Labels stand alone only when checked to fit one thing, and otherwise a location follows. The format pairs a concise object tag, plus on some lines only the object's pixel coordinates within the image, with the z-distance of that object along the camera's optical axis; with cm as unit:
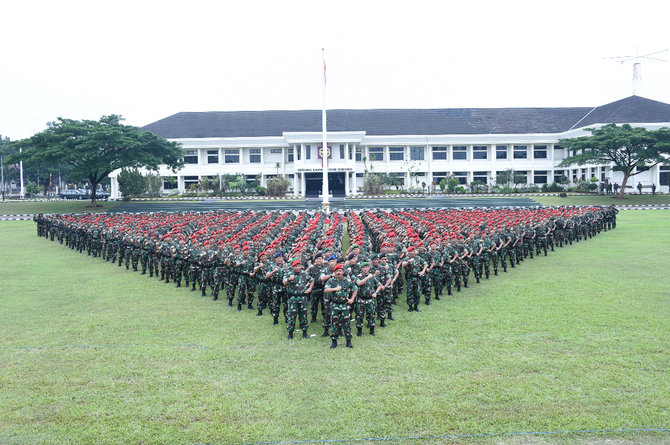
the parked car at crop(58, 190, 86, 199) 5898
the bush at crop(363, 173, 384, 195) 5012
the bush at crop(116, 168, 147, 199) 4712
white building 5491
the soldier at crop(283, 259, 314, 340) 913
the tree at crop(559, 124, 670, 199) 4084
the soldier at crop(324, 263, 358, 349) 852
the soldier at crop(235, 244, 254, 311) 1106
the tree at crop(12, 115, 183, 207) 3688
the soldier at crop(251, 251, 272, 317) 1059
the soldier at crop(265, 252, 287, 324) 990
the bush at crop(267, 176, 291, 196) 4928
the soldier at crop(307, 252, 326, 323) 984
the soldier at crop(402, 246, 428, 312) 1090
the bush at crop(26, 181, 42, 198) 5916
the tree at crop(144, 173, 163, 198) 5178
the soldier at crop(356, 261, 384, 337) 901
